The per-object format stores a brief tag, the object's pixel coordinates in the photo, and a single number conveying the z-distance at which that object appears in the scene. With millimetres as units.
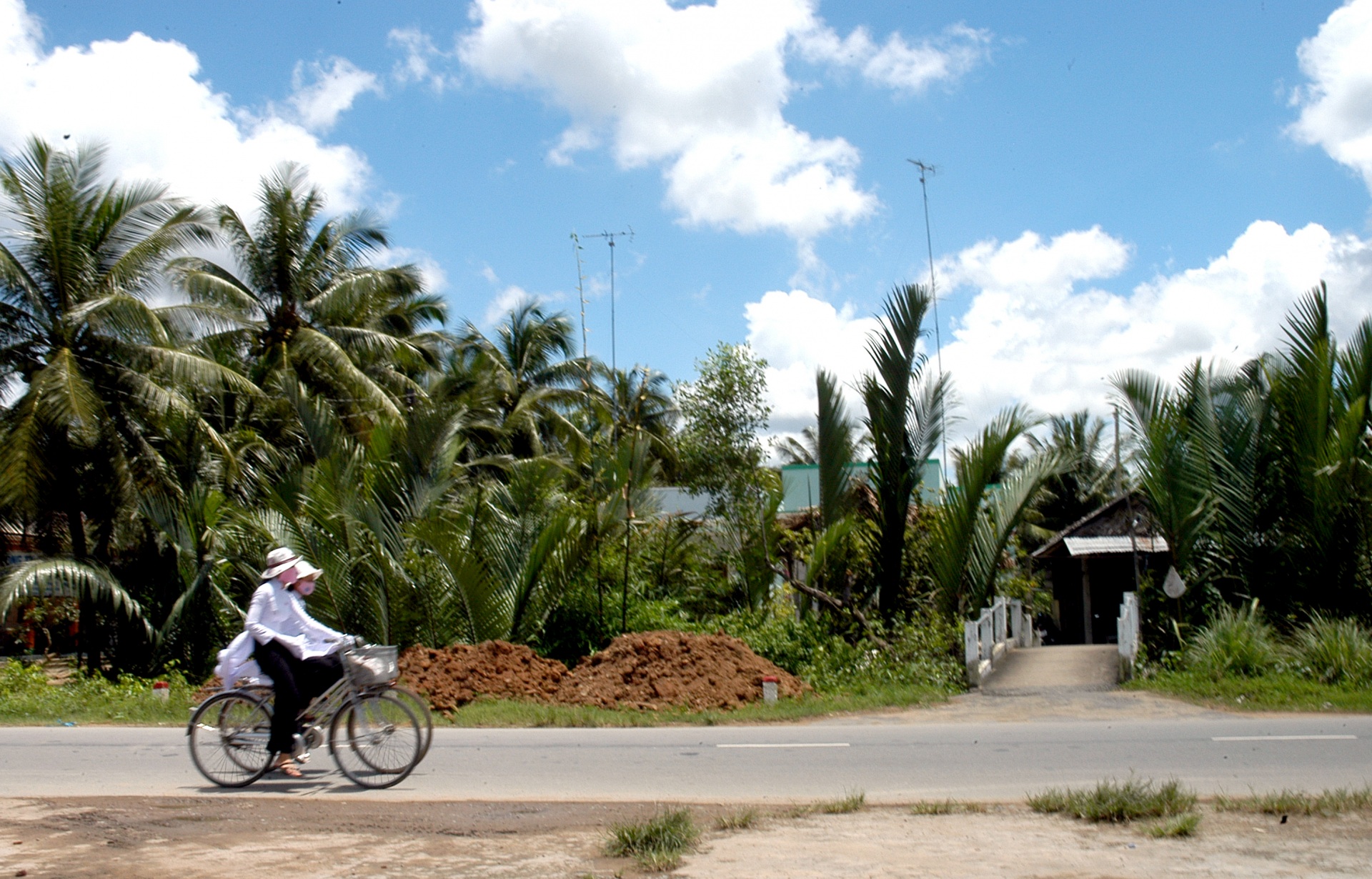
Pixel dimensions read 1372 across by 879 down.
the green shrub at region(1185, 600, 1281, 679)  13805
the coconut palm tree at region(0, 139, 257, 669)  17672
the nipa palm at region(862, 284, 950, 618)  15664
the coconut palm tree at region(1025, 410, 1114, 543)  38750
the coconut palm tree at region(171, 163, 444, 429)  23219
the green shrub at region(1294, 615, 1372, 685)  13297
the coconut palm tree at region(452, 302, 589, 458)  32094
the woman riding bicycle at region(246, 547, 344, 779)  7215
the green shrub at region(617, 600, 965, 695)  14375
